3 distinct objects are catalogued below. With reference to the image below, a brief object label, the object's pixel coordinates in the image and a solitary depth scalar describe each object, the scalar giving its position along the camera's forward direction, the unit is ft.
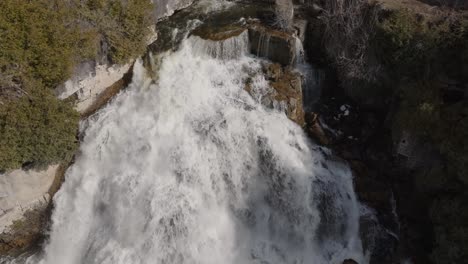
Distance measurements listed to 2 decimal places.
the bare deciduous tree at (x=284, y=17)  57.67
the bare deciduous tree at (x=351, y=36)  52.75
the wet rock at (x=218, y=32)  57.47
